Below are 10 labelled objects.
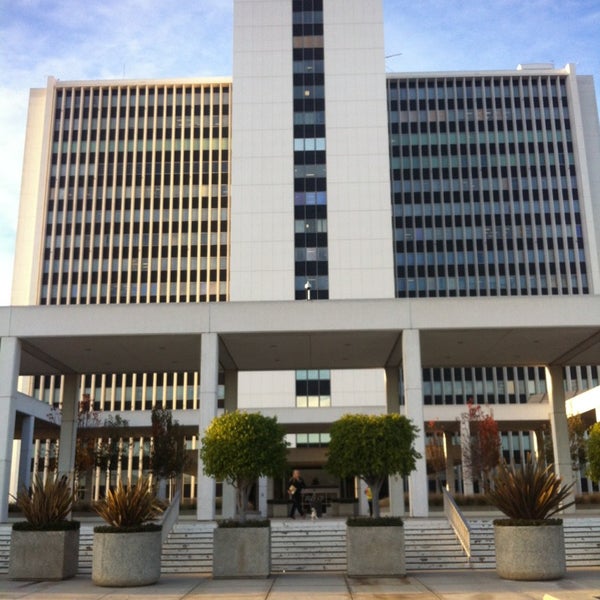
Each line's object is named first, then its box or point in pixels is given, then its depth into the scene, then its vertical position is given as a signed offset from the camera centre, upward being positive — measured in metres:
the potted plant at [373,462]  16.94 +0.71
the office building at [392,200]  84.06 +33.17
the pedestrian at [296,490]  27.16 +0.10
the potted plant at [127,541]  15.60 -0.95
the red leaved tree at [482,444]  50.84 +3.18
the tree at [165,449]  36.22 +2.16
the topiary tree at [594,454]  20.02 +0.91
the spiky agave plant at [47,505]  16.94 -0.21
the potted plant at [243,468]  16.88 +0.61
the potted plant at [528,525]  15.70 -0.74
